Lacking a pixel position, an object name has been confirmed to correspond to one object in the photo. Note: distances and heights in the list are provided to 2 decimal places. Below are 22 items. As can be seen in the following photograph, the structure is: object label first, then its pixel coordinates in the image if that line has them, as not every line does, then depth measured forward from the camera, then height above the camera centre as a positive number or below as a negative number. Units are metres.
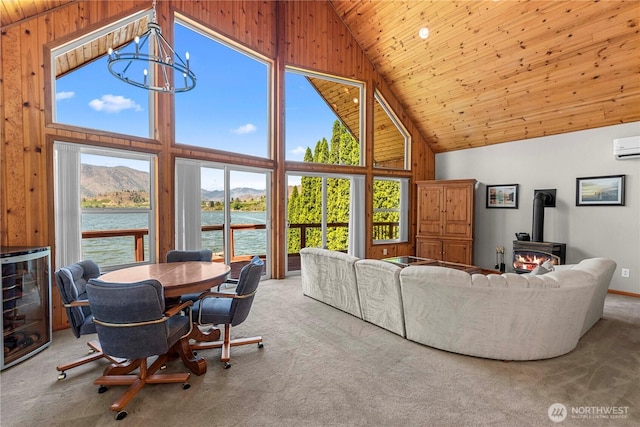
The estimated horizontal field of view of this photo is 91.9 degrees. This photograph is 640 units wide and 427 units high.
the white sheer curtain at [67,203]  3.36 +0.06
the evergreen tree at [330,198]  6.53 +0.22
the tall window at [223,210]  4.46 -0.03
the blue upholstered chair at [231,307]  2.61 -0.86
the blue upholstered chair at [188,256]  3.52 -0.54
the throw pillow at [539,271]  3.05 -0.63
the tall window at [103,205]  3.41 +0.04
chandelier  2.38 +1.75
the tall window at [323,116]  5.91 +1.89
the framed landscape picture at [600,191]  4.74 +0.27
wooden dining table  2.36 -0.57
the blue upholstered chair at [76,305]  2.31 -0.73
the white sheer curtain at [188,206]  4.39 +0.03
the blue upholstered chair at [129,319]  1.95 -0.72
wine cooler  2.57 -0.84
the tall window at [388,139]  6.93 +1.58
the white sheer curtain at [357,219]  6.47 -0.23
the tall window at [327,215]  6.46 -0.15
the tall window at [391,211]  7.10 -0.07
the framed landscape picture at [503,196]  6.05 +0.23
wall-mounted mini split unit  4.52 +0.89
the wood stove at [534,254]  5.04 -0.78
